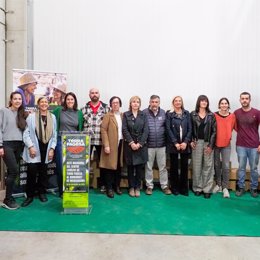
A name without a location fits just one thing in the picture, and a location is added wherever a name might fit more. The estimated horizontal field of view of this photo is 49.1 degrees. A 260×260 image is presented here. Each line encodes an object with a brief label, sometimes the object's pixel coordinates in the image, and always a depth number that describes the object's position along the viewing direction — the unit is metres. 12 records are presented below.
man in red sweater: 4.32
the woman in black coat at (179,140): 4.30
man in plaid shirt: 4.32
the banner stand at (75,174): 3.55
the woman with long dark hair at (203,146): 4.27
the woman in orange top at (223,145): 4.31
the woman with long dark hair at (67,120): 4.14
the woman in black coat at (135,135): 4.22
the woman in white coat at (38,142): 3.84
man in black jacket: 4.36
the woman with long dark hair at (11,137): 3.71
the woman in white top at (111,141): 4.23
